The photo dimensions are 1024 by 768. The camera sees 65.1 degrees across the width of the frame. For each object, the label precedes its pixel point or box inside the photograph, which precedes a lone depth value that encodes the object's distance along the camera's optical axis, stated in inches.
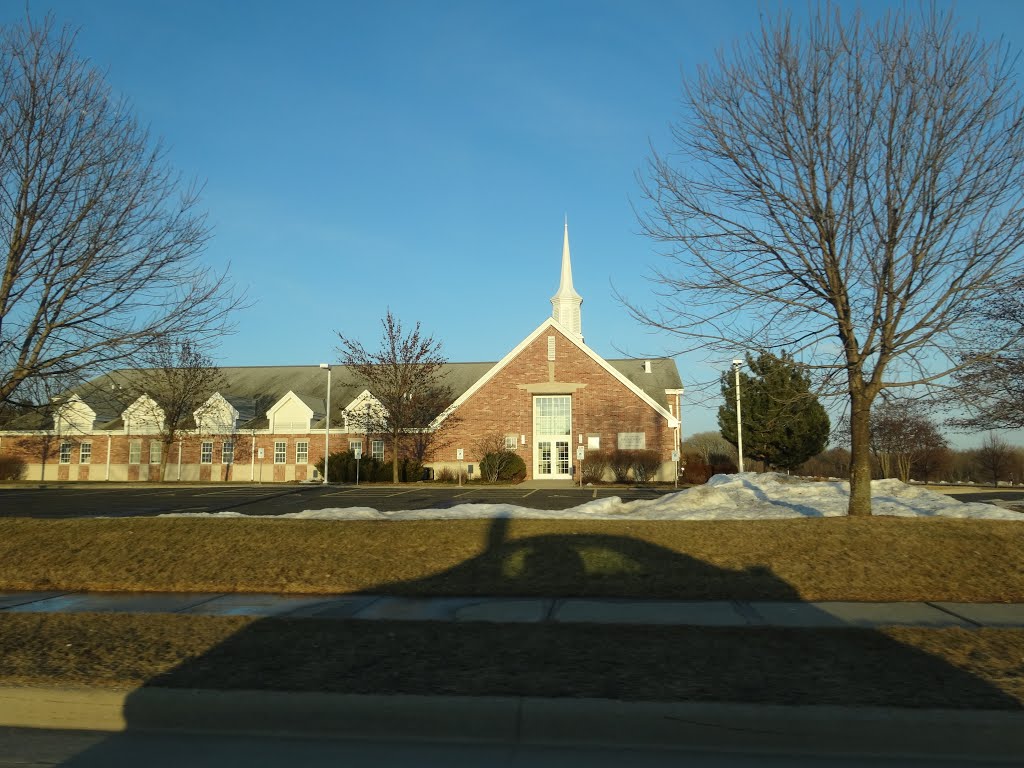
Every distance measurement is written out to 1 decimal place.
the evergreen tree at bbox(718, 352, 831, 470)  1439.5
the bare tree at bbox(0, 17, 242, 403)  502.3
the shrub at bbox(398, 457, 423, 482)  1550.2
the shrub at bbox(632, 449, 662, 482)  1481.3
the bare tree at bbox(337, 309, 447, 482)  1514.5
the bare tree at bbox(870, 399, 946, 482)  1594.6
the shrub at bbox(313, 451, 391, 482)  1551.4
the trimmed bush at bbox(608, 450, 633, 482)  1494.8
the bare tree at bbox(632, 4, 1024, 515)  428.1
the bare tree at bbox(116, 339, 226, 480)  1712.6
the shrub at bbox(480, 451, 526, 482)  1499.8
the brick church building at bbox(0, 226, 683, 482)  1563.7
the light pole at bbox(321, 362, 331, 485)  1594.9
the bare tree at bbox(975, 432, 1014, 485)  1775.3
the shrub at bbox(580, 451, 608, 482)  1489.9
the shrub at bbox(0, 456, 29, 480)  1882.4
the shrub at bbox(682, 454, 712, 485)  1464.1
